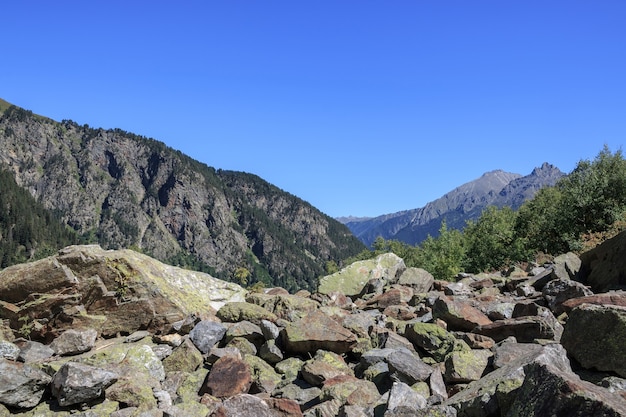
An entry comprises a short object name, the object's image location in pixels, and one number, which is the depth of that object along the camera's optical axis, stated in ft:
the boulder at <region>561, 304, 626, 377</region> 20.49
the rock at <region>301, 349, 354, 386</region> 27.30
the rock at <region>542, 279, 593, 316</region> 36.05
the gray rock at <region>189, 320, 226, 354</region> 32.94
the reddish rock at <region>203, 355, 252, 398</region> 27.04
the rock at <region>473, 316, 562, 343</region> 28.91
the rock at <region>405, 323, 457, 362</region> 29.45
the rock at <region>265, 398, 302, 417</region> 22.85
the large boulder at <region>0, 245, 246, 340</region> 36.14
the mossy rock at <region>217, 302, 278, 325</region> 37.96
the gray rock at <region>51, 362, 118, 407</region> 24.12
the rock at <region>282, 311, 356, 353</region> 31.12
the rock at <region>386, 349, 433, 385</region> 25.29
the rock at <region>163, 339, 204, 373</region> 30.27
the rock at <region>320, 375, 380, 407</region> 23.93
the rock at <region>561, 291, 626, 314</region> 29.27
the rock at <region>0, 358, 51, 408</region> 24.21
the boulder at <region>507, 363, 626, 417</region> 13.64
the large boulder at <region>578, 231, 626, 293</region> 41.47
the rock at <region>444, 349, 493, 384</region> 24.35
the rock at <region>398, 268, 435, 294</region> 57.93
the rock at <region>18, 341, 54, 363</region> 30.55
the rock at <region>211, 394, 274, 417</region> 21.42
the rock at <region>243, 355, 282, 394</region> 27.61
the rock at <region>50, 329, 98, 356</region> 32.50
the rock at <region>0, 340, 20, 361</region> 29.91
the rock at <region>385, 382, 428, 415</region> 21.21
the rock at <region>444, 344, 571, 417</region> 18.26
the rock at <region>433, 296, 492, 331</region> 34.91
